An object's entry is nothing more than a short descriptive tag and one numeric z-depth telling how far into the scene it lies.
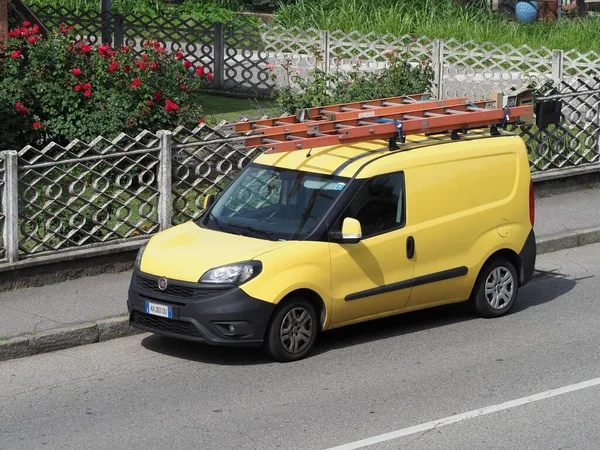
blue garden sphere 35.22
